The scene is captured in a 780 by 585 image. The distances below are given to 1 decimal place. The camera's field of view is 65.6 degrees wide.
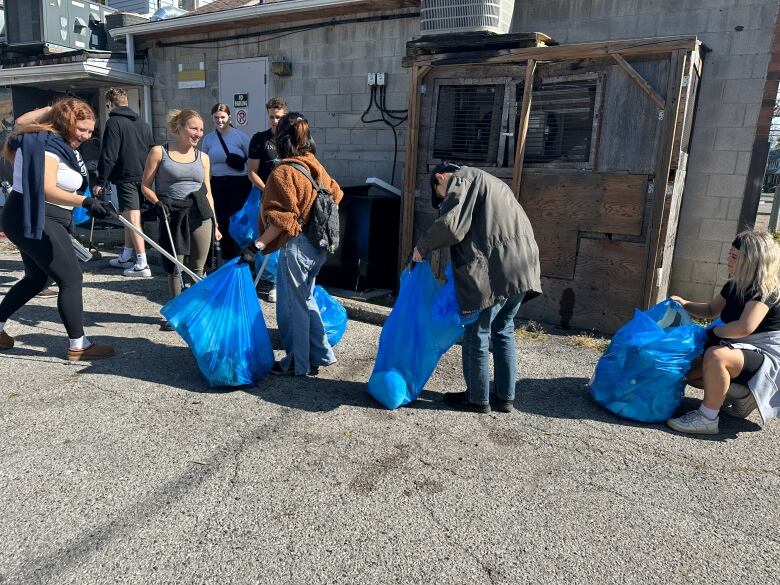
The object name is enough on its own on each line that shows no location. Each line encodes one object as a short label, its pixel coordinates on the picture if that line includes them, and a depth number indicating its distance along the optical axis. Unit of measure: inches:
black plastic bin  246.5
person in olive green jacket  130.4
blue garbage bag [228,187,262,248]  242.8
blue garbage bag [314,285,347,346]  176.1
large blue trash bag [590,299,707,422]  138.6
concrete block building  216.8
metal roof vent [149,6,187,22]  369.6
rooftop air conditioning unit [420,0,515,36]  216.2
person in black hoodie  240.8
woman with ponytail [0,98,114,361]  148.1
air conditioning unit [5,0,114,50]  414.6
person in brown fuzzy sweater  146.9
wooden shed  194.5
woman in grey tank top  186.4
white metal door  331.0
